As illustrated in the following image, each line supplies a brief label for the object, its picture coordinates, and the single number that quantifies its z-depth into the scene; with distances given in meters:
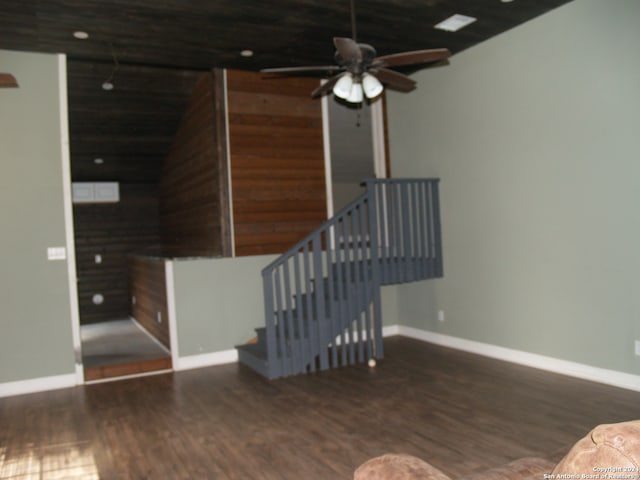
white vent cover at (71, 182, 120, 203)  8.73
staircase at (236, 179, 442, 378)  4.99
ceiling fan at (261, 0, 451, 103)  3.33
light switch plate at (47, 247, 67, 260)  5.02
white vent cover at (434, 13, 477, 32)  4.59
